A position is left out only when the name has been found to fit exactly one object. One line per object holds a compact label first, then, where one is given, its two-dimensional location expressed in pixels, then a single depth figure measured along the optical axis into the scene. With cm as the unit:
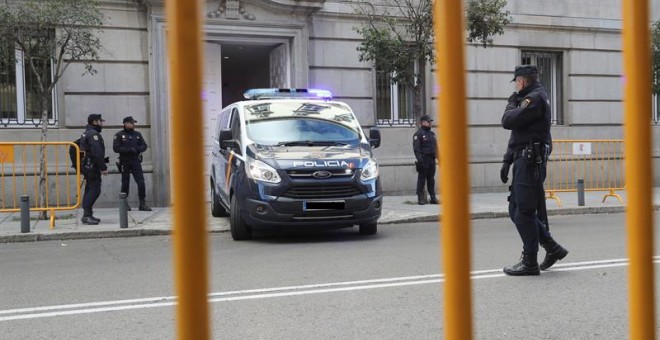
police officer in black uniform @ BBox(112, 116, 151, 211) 1252
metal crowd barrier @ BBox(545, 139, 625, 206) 1445
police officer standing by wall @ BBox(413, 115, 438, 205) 1365
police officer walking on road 584
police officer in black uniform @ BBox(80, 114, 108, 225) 1061
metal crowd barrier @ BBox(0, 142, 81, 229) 1153
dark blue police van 845
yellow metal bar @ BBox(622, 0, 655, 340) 148
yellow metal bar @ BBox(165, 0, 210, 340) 109
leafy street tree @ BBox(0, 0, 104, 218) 1026
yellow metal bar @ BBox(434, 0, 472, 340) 128
